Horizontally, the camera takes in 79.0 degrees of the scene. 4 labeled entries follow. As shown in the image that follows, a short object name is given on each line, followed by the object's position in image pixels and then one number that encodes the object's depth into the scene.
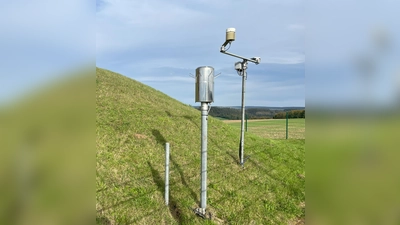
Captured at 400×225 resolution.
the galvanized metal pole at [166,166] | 3.40
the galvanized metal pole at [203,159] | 3.34
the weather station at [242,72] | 5.02
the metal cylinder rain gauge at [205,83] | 3.23
